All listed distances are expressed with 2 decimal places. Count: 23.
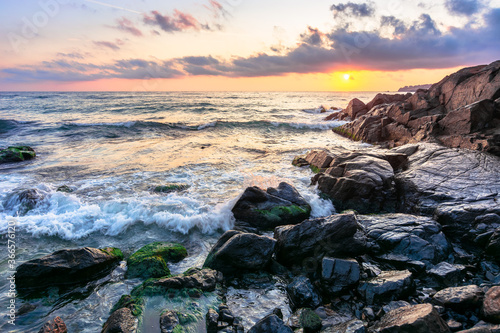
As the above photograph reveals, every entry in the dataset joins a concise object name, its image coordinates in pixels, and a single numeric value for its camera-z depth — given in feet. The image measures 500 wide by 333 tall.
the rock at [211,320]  13.56
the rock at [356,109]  98.27
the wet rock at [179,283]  16.21
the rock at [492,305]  11.77
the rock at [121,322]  13.29
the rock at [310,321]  13.32
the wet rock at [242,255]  18.58
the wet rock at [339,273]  16.19
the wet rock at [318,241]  19.17
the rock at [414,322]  11.06
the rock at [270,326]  12.24
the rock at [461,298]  13.26
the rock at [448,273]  16.46
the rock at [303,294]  15.47
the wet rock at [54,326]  13.44
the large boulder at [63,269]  17.24
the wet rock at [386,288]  15.11
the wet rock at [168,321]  13.46
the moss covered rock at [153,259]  18.42
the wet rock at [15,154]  49.21
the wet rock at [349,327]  12.22
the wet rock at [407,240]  18.76
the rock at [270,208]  26.91
